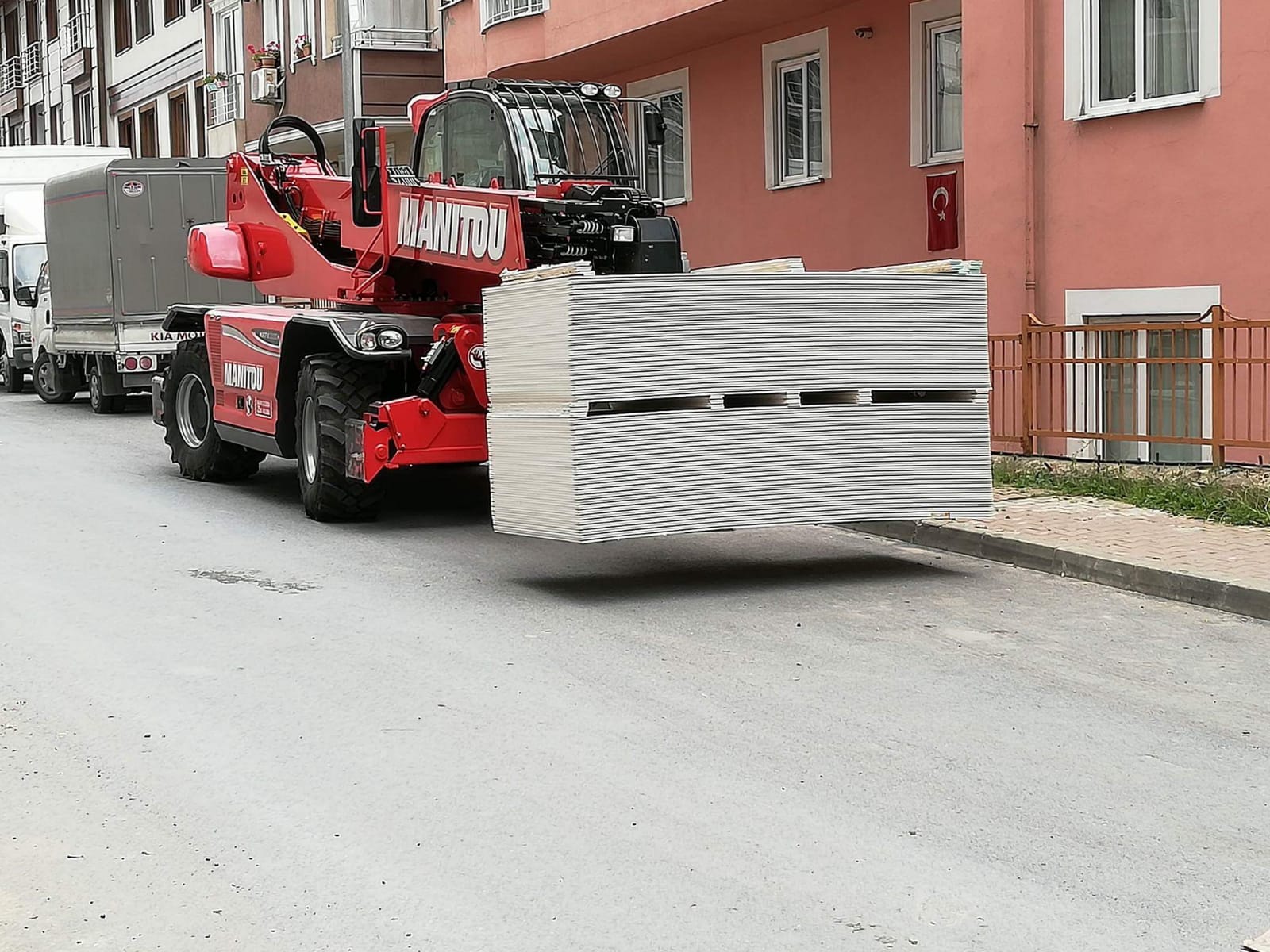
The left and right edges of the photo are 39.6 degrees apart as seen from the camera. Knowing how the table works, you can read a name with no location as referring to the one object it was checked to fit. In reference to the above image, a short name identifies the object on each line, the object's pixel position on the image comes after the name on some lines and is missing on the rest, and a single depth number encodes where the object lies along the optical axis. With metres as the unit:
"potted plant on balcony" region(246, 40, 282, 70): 34.56
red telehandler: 11.52
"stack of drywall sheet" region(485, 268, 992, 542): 9.31
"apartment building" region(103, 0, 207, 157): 42.38
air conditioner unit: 34.53
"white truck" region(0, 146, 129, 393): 26.25
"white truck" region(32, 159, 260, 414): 21.62
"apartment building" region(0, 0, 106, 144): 50.88
